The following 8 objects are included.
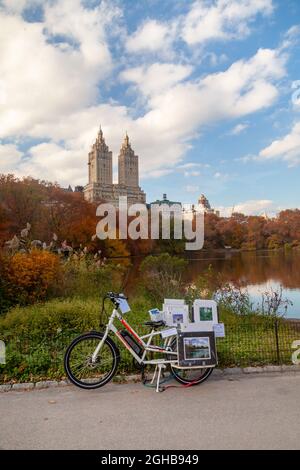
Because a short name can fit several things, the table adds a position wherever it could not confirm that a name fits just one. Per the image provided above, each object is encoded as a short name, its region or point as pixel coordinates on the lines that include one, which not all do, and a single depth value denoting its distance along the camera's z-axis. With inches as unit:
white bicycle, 175.5
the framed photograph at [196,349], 174.6
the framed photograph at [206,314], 189.2
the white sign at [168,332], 178.9
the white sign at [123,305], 179.9
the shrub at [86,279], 403.9
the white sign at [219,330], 188.3
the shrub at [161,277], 411.8
